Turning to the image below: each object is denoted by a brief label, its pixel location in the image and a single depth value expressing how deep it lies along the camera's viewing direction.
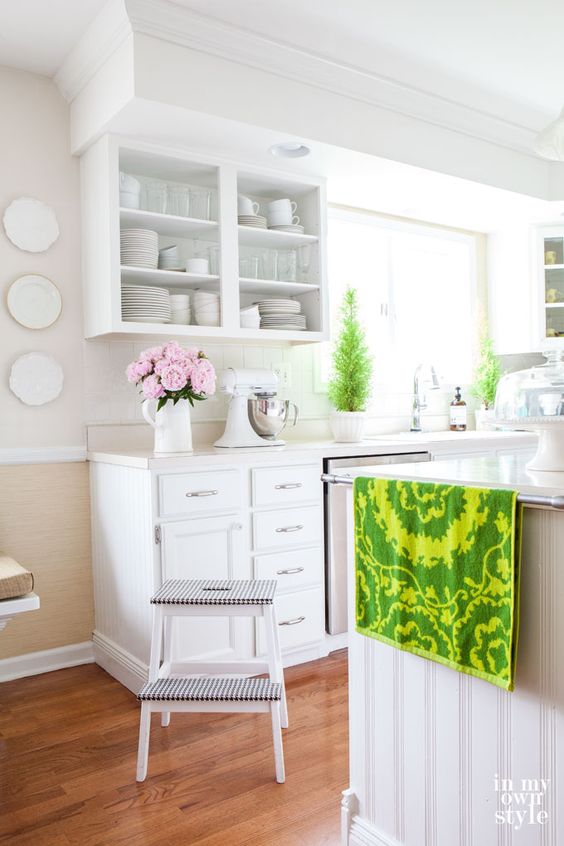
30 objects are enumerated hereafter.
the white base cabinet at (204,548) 2.71
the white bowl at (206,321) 3.16
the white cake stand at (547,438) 1.56
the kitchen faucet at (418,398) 4.29
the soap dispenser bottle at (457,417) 4.50
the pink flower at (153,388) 2.80
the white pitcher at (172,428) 2.87
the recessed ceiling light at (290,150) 3.10
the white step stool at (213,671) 2.06
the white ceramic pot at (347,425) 3.56
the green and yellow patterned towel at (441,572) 1.41
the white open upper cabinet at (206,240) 2.92
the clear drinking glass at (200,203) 3.17
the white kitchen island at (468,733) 1.38
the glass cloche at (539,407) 1.54
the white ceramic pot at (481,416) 4.56
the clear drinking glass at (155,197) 3.08
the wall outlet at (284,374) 3.79
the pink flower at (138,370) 2.82
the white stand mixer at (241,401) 3.13
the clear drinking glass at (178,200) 3.12
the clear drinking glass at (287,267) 3.51
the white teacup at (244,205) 3.31
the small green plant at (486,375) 4.63
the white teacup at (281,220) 3.44
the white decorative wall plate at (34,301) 3.01
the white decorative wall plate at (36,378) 3.02
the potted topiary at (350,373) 3.59
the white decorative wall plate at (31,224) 3.01
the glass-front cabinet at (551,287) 4.60
